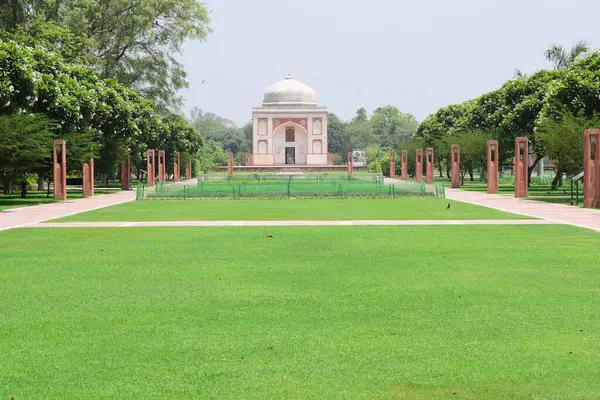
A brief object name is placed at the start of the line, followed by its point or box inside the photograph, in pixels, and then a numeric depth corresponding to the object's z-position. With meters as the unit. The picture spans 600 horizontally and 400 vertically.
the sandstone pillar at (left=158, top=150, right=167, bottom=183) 56.88
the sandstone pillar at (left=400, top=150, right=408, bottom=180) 66.37
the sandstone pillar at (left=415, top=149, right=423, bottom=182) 59.28
